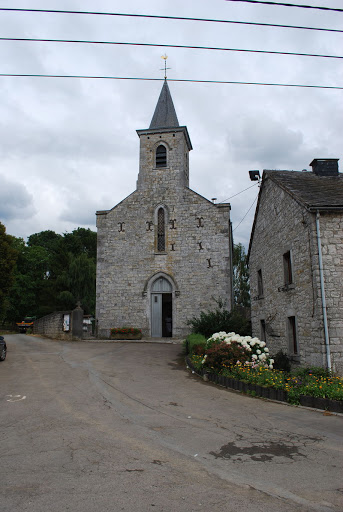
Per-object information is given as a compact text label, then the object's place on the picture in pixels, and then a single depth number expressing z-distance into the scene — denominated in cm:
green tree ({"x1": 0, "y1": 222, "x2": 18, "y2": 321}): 1842
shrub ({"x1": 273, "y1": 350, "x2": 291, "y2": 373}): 1280
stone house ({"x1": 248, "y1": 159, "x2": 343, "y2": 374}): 1084
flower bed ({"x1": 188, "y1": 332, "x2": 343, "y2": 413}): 842
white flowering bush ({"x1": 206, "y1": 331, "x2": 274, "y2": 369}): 1131
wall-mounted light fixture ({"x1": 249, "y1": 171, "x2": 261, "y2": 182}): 1680
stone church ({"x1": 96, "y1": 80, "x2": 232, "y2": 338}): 2369
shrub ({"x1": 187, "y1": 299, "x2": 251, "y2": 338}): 1750
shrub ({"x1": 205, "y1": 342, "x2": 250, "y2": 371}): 1133
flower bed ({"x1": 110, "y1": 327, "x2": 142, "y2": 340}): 2314
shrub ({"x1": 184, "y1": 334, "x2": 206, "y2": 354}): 1452
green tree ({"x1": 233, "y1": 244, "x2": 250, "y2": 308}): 4200
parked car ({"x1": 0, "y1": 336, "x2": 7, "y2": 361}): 1441
